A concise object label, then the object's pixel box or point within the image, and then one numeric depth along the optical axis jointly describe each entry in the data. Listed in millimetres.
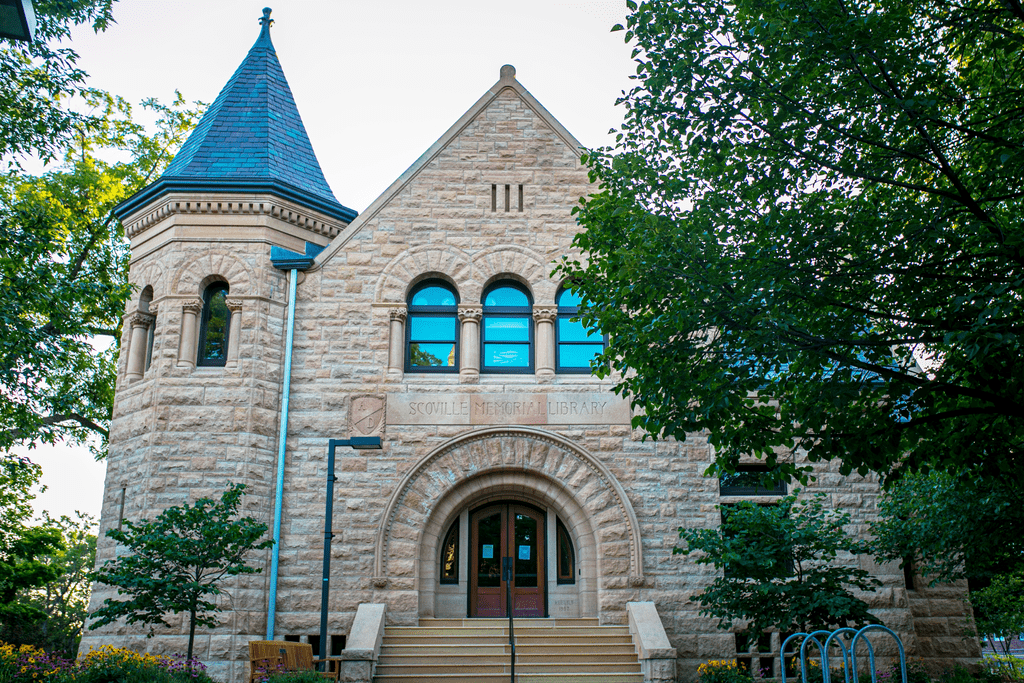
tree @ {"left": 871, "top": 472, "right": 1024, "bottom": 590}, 11516
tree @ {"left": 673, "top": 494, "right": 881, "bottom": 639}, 12367
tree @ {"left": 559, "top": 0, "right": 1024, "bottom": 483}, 8234
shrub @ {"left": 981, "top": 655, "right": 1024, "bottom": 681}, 14648
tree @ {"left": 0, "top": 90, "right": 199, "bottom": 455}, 13009
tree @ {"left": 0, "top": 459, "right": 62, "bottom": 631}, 19547
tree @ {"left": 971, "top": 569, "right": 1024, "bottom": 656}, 16875
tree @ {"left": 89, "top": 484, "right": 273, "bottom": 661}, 11750
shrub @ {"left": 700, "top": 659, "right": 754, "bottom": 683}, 12904
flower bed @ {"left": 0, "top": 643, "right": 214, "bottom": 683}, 10336
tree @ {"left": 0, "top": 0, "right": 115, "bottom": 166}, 14016
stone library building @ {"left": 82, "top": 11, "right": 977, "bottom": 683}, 14539
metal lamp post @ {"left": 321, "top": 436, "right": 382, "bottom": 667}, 12844
